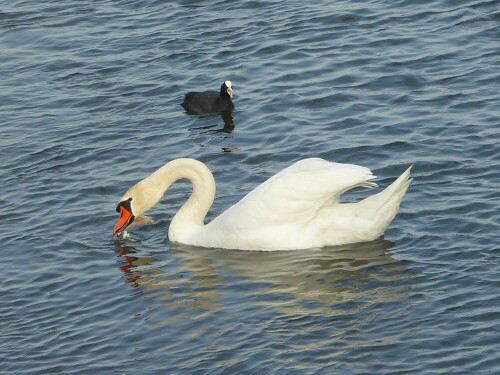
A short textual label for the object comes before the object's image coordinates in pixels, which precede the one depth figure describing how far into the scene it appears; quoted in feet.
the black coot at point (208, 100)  54.75
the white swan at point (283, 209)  38.47
